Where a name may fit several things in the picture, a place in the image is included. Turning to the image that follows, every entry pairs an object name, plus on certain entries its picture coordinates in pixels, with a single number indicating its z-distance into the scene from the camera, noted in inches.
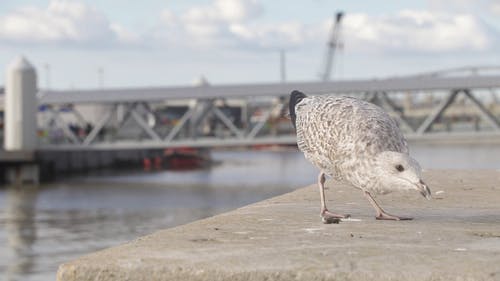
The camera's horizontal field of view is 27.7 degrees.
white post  2386.8
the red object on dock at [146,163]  3169.3
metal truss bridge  2234.3
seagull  300.2
